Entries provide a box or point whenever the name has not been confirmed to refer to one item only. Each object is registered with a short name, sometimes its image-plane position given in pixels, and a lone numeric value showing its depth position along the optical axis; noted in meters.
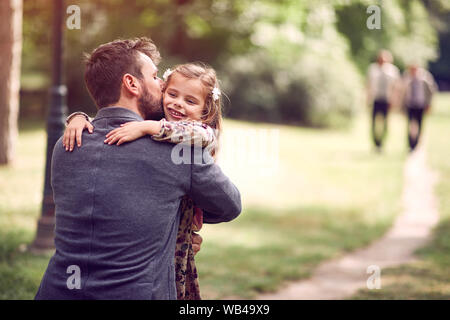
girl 5.05
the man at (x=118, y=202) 4.62
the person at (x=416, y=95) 28.59
